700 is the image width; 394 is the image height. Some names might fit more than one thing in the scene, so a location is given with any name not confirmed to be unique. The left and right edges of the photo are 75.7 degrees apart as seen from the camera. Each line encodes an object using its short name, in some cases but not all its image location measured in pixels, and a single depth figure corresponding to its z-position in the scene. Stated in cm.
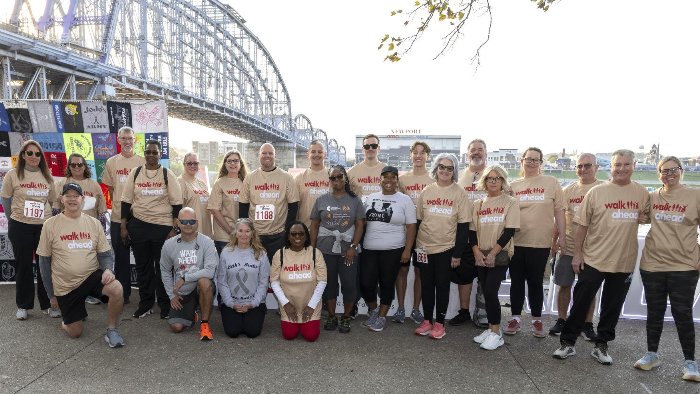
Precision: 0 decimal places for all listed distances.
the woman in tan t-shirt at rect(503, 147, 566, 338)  422
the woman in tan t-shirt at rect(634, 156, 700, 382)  353
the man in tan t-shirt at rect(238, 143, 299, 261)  481
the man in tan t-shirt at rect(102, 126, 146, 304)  511
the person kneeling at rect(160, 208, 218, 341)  433
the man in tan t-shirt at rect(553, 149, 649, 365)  370
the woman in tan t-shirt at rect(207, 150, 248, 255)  497
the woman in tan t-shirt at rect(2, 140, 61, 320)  475
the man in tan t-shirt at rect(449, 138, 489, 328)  459
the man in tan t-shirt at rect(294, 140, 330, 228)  505
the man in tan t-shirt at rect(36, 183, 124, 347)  408
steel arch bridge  2562
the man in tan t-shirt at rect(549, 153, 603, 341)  440
